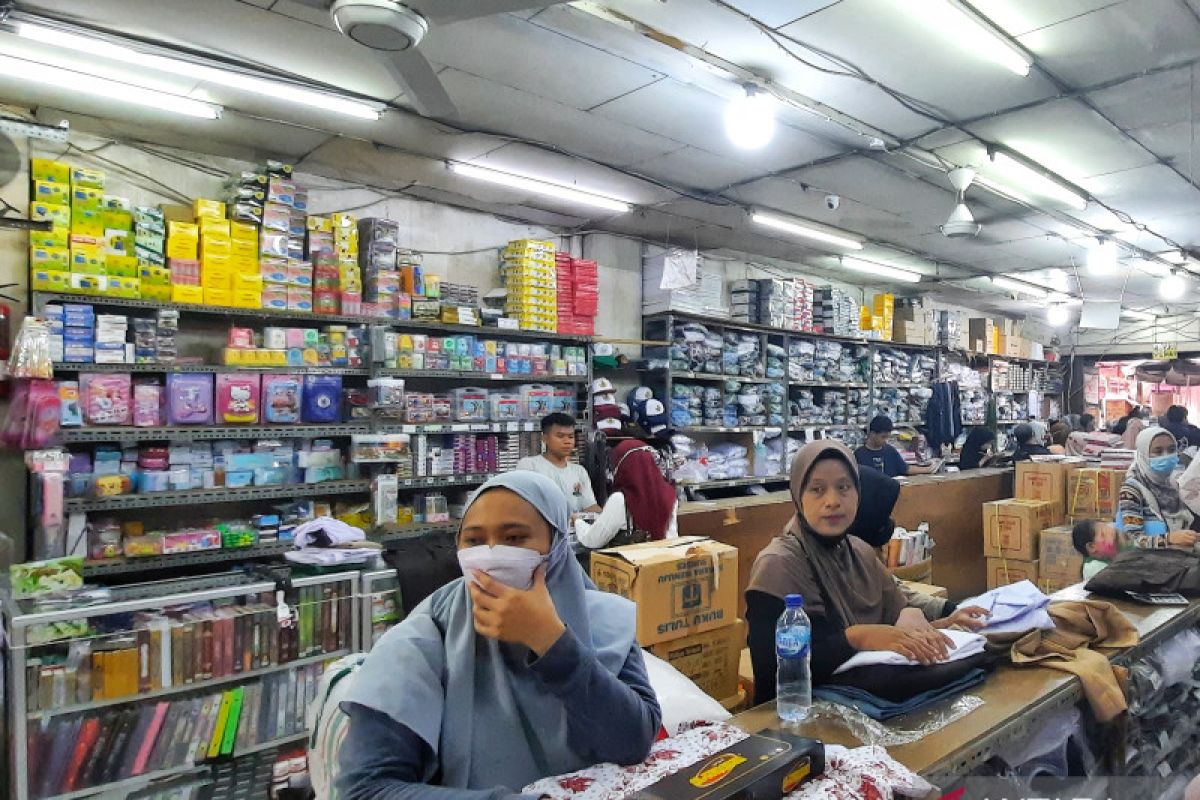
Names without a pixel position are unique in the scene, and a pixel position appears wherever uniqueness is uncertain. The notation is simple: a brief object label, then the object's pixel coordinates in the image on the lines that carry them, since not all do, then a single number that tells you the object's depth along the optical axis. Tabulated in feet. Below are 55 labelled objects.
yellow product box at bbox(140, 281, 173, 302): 13.84
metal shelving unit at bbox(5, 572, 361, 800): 8.48
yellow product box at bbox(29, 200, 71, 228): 12.75
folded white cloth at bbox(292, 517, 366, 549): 12.02
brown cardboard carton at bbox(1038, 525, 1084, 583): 17.06
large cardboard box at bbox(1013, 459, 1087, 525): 19.30
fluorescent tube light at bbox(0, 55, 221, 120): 12.08
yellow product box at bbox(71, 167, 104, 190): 13.23
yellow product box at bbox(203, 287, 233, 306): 14.51
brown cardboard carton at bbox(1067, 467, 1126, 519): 18.29
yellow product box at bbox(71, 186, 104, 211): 13.19
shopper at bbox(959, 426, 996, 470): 28.40
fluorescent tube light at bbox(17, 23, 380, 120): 11.05
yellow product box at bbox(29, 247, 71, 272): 12.64
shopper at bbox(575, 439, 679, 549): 15.08
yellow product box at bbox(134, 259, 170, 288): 13.84
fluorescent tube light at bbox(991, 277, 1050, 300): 34.53
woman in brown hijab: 6.72
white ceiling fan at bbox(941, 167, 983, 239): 16.92
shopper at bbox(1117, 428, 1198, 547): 14.57
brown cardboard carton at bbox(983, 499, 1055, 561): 18.07
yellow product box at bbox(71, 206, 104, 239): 13.16
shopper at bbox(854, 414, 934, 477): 22.77
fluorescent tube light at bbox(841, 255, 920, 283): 29.48
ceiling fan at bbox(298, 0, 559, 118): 8.08
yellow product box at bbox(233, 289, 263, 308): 14.82
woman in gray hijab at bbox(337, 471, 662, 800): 4.19
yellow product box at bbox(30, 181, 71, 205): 12.84
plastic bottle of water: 6.27
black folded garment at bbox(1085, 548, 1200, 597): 9.96
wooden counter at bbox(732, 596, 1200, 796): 5.58
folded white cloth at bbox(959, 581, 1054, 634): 7.75
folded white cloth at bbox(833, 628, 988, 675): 6.41
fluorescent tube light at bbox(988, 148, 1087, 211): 17.31
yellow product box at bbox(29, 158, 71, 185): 12.91
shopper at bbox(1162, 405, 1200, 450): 27.25
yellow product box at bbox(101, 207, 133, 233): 13.51
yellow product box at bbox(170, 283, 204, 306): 14.14
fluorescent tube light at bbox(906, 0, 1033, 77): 11.02
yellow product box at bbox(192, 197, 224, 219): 14.69
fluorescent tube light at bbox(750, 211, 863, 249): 21.58
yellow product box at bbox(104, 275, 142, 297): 13.33
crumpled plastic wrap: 5.85
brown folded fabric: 7.28
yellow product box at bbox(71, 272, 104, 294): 12.91
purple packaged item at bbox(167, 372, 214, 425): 14.25
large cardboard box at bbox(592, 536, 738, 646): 9.23
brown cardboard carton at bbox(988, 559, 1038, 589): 18.08
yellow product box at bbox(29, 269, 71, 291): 12.62
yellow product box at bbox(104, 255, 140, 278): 13.38
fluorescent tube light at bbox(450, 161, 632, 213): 17.44
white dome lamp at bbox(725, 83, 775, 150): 13.09
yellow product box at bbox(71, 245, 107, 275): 12.99
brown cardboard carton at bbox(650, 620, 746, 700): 9.48
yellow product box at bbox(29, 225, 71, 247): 12.67
